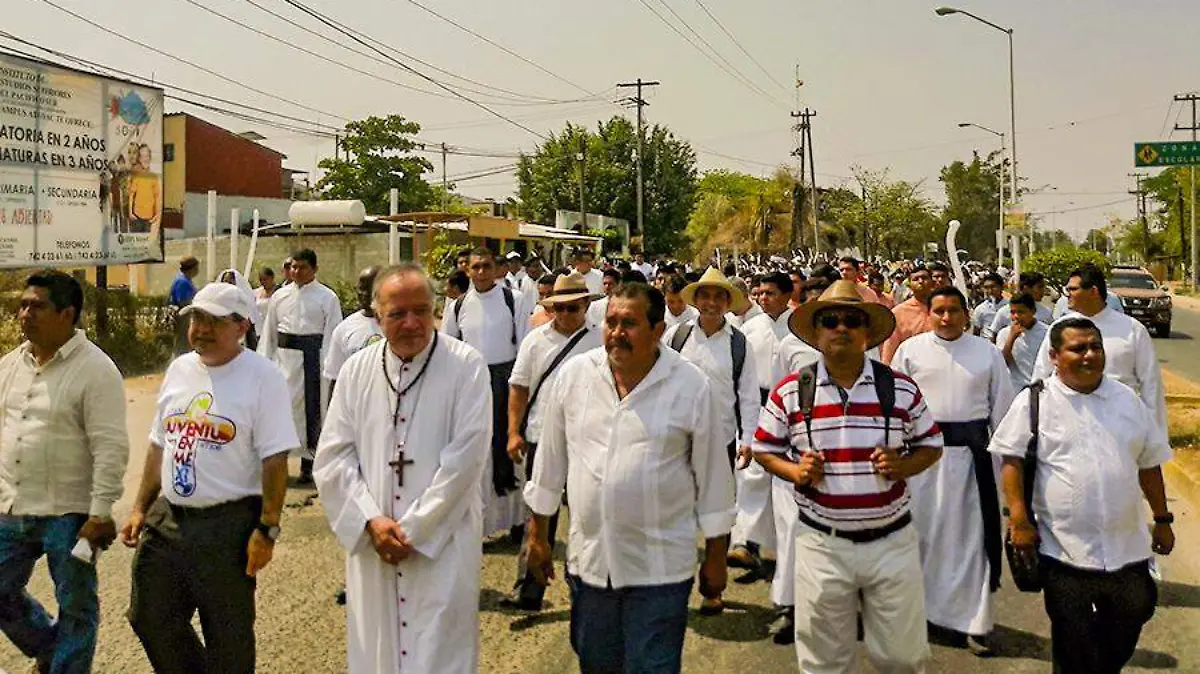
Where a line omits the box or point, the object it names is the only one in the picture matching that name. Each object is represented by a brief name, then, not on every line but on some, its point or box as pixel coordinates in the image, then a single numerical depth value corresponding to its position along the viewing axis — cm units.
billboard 1309
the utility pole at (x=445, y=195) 5079
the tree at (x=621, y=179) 4978
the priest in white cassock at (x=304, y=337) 822
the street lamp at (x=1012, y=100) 2939
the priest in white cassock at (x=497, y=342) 668
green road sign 3378
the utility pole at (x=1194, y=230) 4594
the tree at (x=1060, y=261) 2652
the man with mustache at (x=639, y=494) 340
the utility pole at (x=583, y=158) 4380
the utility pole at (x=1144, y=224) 7012
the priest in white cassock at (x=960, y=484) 505
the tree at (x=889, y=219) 5406
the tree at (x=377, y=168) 4478
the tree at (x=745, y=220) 5438
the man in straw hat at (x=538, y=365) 546
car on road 2311
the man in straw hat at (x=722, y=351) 570
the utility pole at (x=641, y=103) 4631
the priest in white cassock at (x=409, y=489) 329
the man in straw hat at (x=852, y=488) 353
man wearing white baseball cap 353
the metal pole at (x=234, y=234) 1533
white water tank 2477
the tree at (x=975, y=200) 8369
